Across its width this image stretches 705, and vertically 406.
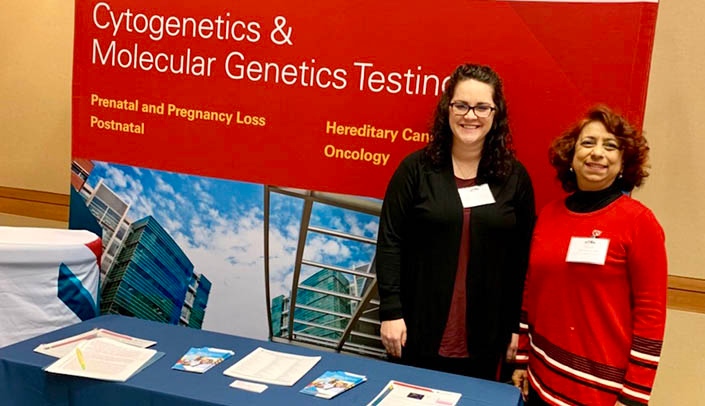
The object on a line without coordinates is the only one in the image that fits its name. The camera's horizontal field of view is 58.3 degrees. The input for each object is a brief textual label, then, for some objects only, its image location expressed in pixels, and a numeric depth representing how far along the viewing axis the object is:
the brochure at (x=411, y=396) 1.72
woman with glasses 2.00
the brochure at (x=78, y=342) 1.98
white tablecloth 2.36
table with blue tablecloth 1.73
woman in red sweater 1.67
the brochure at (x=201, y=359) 1.90
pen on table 1.87
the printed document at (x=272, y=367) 1.86
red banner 2.15
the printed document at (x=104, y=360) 1.83
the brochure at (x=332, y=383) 1.78
